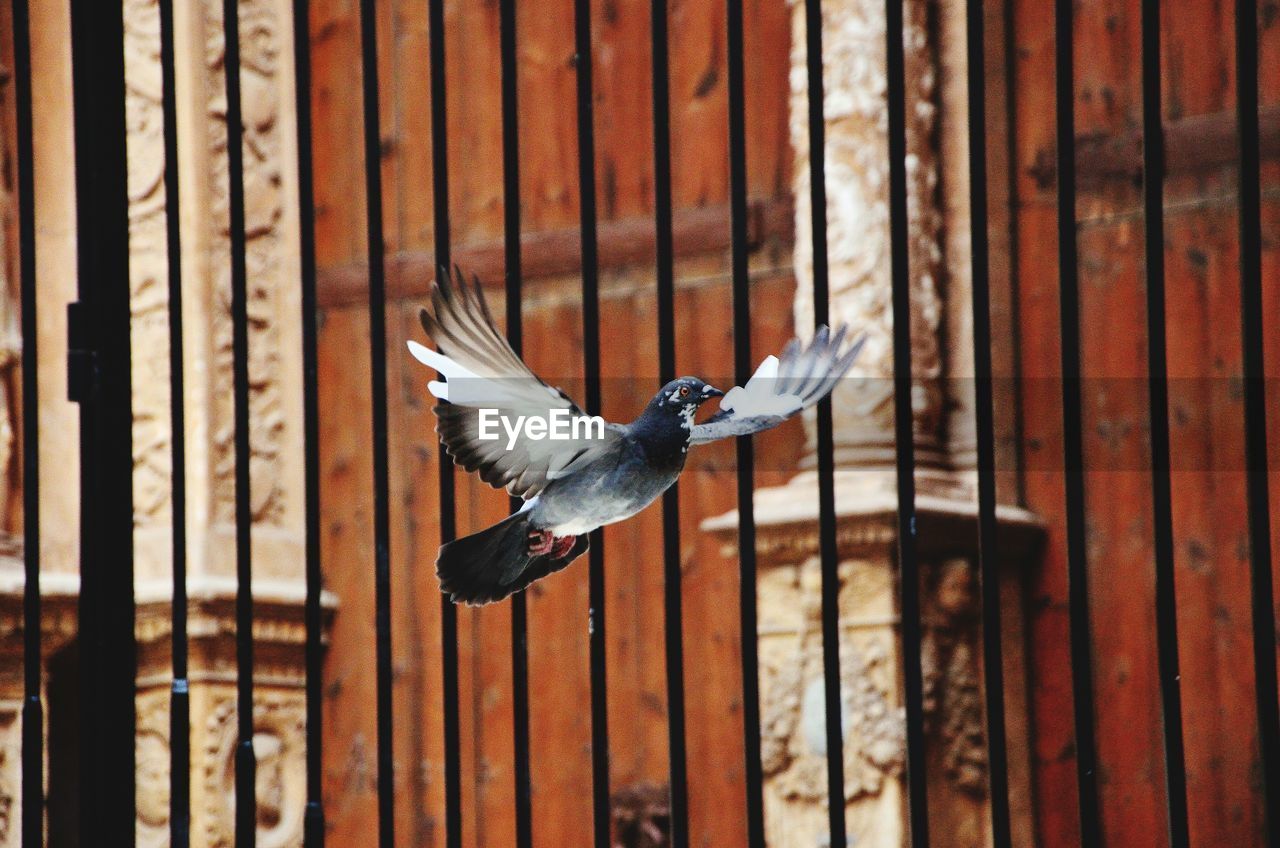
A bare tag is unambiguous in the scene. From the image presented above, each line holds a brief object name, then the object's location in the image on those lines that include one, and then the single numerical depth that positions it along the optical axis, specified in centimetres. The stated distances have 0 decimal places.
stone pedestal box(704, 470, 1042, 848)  1178
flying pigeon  780
